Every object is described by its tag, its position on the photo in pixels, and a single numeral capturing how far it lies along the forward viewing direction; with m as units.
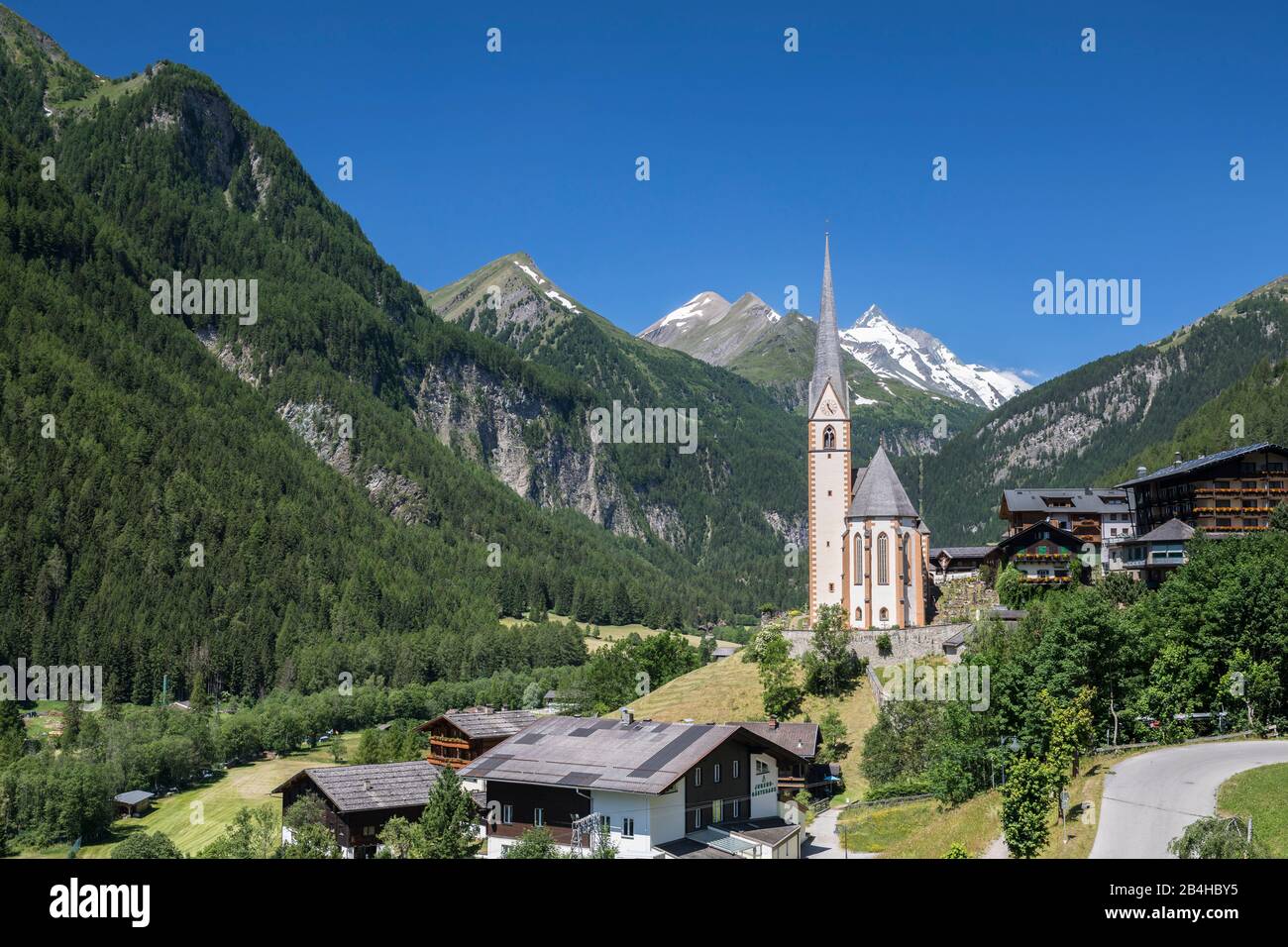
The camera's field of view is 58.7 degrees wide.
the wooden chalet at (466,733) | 92.00
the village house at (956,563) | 117.88
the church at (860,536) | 107.69
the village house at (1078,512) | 117.12
